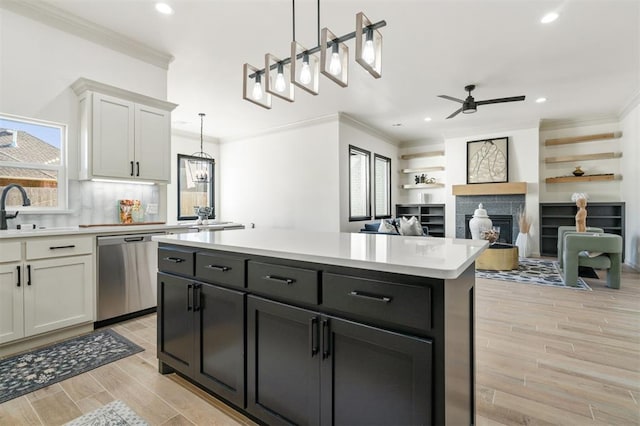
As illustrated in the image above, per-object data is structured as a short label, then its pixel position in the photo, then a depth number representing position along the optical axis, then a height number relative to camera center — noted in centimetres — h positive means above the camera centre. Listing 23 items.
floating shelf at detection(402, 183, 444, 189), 798 +67
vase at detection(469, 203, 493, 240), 579 -23
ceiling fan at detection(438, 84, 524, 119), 431 +155
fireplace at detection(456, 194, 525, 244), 682 +0
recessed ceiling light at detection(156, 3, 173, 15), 282 +186
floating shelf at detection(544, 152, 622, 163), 621 +111
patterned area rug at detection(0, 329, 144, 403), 198 -109
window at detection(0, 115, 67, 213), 280 +47
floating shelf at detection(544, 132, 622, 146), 622 +150
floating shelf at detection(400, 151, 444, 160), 811 +150
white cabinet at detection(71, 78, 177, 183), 305 +81
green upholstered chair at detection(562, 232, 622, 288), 398 -58
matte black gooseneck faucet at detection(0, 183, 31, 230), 260 +8
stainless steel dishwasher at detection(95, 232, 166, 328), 288 -64
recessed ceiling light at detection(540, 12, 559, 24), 301 +190
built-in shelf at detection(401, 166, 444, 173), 801 +108
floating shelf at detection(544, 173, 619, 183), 616 +67
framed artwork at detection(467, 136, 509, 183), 693 +115
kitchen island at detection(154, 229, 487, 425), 108 -49
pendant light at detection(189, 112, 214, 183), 738 +109
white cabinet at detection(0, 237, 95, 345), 234 -61
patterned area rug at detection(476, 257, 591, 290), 437 -99
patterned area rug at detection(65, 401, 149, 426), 162 -110
